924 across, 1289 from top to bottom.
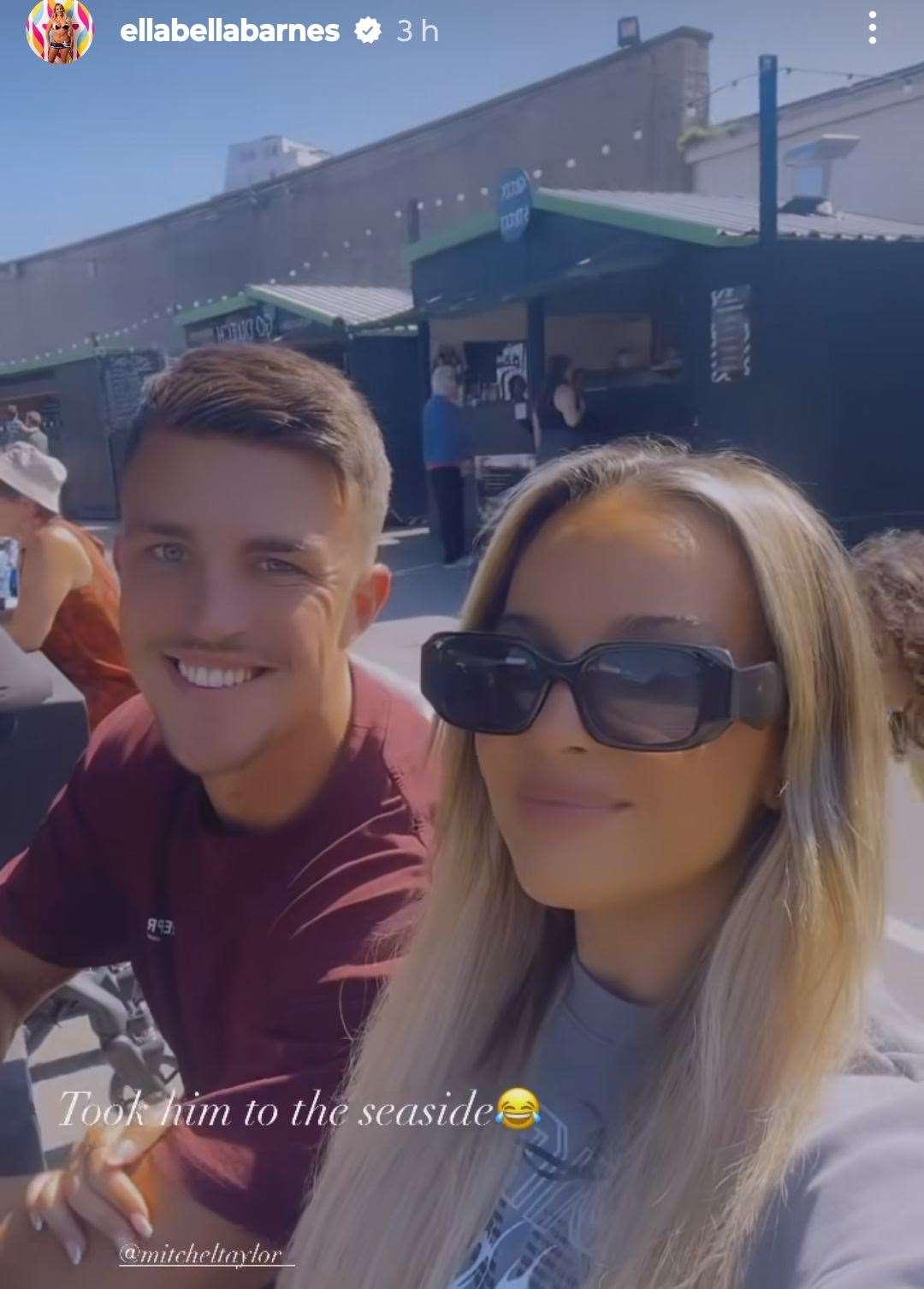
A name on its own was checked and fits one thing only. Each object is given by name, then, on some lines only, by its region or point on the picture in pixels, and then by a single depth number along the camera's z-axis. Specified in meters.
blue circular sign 7.19
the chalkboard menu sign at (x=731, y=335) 6.42
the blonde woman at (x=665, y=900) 0.69
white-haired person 8.00
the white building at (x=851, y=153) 7.96
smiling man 0.89
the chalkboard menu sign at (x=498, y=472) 8.12
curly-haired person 1.69
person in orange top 2.21
